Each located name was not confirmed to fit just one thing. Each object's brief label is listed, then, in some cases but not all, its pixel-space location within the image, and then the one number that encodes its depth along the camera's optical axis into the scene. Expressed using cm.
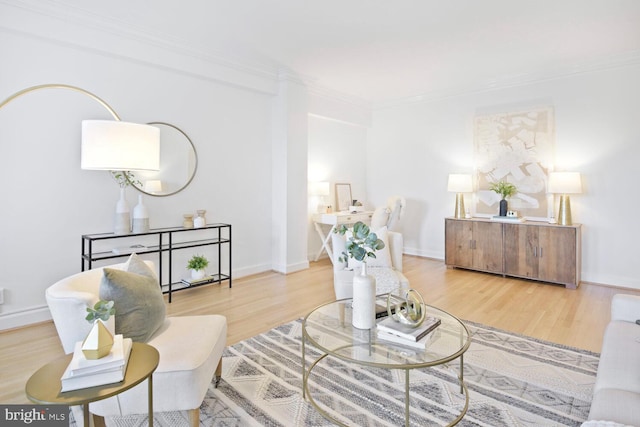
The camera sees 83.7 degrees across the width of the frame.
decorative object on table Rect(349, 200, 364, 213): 577
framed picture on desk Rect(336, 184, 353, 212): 589
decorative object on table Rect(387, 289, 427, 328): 180
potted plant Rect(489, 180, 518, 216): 470
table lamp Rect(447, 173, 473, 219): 494
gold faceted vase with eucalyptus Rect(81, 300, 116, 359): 118
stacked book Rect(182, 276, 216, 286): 376
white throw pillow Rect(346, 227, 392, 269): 332
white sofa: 120
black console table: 318
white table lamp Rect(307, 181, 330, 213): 537
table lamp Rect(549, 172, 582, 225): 408
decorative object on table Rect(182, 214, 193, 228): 380
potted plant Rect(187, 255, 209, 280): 382
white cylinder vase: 188
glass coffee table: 158
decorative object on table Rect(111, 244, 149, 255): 320
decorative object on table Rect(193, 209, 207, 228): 385
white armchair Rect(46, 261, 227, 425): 151
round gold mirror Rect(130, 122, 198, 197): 360
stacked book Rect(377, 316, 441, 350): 170
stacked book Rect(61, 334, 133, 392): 113
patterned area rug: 177
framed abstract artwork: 458
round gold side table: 108
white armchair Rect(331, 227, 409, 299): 302
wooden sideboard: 408
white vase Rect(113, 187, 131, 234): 322
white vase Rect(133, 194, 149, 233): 335
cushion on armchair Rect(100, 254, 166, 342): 162
